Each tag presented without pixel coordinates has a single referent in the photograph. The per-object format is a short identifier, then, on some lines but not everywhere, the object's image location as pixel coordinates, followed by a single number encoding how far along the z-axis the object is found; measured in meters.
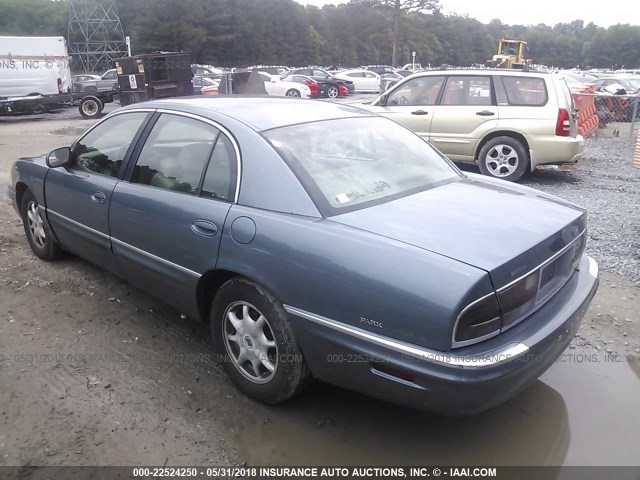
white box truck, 18.56
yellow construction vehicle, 35.04
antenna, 51.53
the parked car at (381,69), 38.59
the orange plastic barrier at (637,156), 8.38
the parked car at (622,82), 19.07
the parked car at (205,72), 29.43
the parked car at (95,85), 24.27
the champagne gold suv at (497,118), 7.65
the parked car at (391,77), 22.72
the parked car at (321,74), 29.32
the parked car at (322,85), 25.97
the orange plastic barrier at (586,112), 12.28
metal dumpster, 16.95
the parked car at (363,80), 31.86
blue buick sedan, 2.19
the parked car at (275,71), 34.58
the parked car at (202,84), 21.71
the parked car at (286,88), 23.73
